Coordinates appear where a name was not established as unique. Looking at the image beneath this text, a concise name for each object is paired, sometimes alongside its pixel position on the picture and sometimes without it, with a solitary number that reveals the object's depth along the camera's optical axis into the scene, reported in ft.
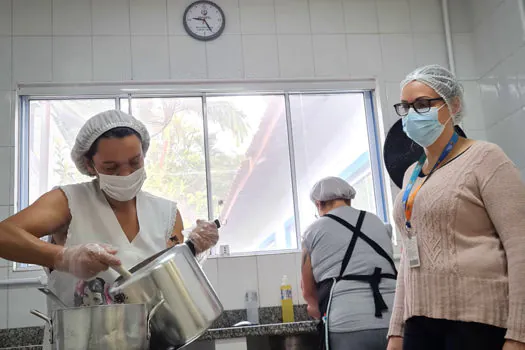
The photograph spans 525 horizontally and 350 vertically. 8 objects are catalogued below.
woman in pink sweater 4.15
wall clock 11.53
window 11.01
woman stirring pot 4.24
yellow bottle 10.39
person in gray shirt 7.15
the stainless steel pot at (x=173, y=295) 3.91
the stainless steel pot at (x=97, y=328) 3.48
